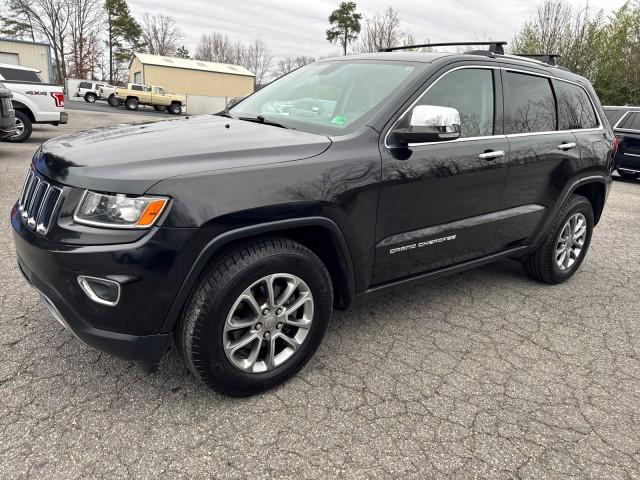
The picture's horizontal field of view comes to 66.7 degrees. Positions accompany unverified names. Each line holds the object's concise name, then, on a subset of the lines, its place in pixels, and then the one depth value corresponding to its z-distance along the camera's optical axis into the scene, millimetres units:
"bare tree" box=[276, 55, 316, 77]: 66062
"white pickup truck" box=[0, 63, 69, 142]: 10953
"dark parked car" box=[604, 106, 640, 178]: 11508
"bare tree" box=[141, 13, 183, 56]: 66056
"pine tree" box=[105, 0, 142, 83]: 54188
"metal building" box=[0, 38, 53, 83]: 27075
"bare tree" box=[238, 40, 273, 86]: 76250
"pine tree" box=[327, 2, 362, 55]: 47250
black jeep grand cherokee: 2053
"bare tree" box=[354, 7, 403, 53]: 36719
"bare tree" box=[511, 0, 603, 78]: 23891
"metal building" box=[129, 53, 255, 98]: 43188
